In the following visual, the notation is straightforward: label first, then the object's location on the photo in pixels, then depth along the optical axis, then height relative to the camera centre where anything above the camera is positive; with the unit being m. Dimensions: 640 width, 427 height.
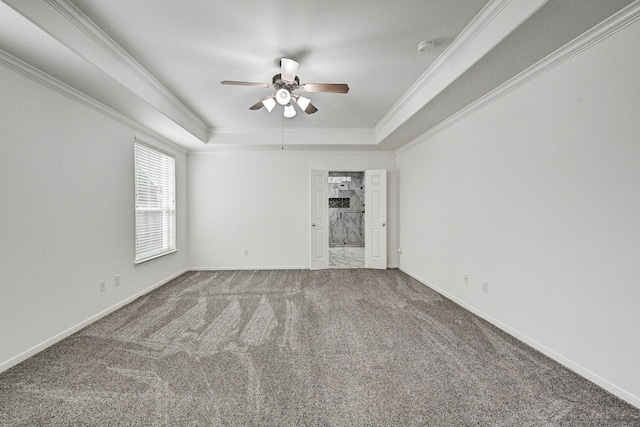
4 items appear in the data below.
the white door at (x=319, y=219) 5.20 -0.17
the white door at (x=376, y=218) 5.24 -0.15
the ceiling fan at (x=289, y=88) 2.40 +1.22
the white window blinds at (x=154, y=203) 3.70 +0.11
